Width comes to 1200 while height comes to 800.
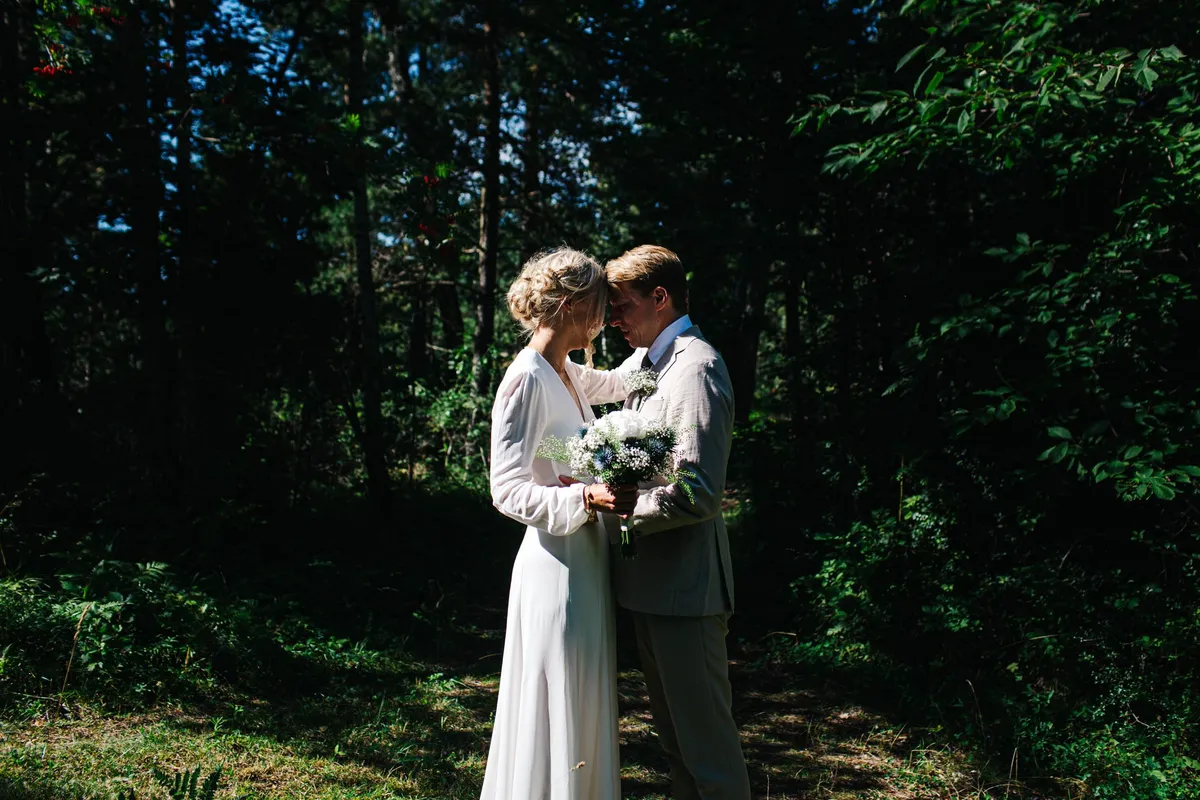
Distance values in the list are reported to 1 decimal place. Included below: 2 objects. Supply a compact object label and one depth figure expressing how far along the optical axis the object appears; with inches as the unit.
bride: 125.9
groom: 120.6
